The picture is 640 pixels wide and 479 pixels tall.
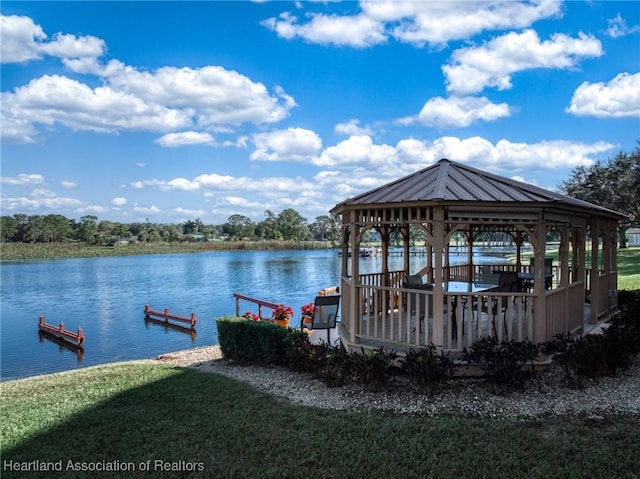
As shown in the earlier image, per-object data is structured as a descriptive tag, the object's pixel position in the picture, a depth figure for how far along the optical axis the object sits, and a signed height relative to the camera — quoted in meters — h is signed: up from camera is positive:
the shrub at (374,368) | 5.90 -1.71
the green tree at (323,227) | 122.72 +3.14
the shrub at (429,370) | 5.65 -1.66
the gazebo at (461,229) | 6.12 -0.02
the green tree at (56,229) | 88.94 +2.20
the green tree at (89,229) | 92.12 +2.26
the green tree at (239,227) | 118.44 +3.21
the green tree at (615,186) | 33.25 +4.07
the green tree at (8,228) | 86.29 +2.34
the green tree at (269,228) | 112.14 +2.66
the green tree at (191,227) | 139.50 +3.72
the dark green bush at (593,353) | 5.87 -1.56
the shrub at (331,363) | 6.27 -1.79
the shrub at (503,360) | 5.55 -1.54
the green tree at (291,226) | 113.88 +3.13
